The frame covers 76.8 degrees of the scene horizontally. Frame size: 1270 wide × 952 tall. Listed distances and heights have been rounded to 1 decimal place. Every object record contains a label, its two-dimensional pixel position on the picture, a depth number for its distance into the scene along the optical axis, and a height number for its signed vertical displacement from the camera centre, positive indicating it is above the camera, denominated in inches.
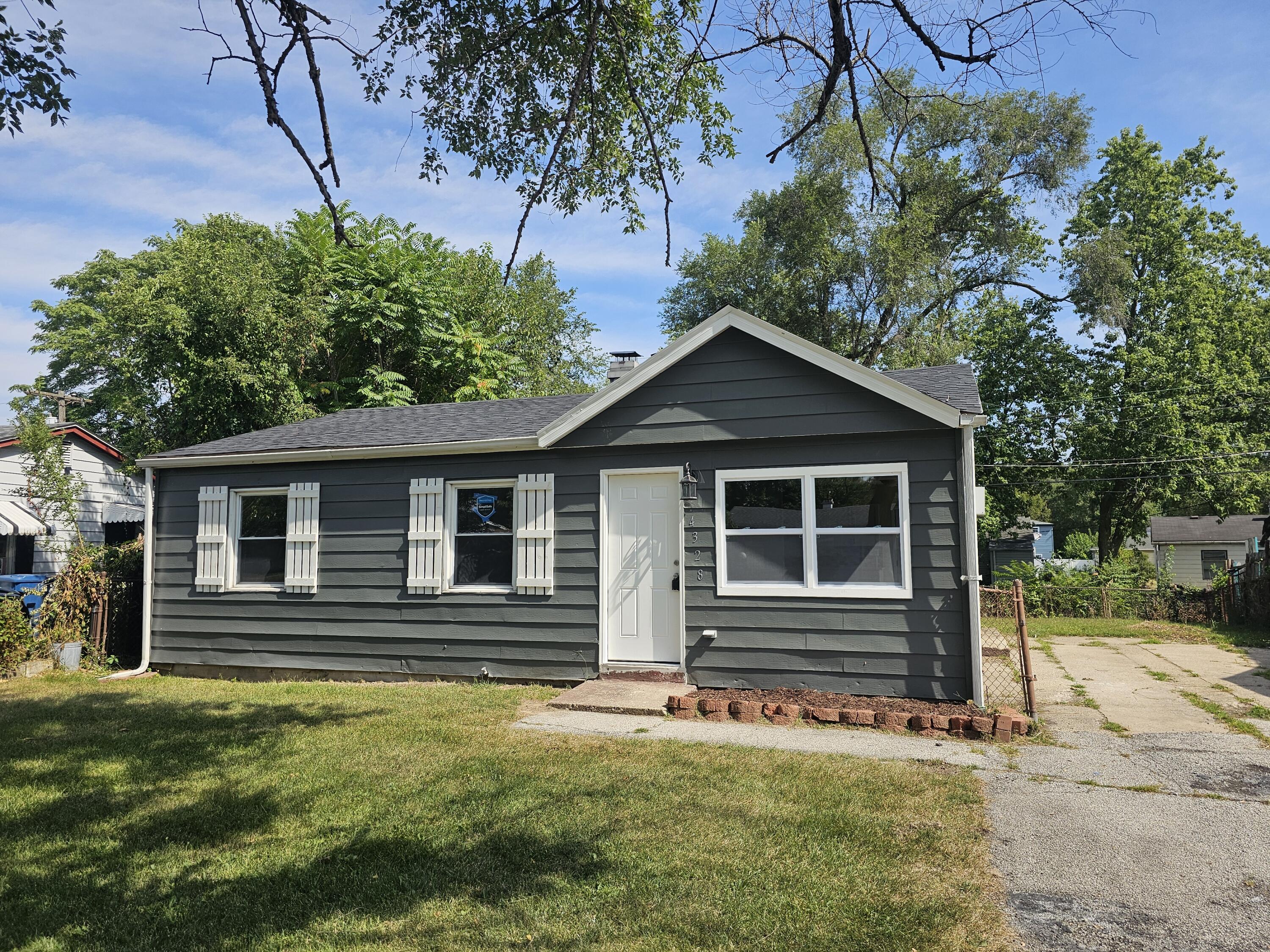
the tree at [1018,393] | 1033.5 +204.2
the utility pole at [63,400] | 683.4 +128.9
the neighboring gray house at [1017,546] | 1223.9 +5.3
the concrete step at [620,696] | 298.8 -56.9
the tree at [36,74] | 158.4 +95.2
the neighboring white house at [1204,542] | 1249.4 +11.9
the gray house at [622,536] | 303.3 +6.0
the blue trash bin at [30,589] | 410.9 -20.6
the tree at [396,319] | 732.7 +220.9
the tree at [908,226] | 841.5 +364.0
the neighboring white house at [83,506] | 580.4 +35.8
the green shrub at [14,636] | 391.2 -42.7
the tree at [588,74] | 129.0 +91.7
